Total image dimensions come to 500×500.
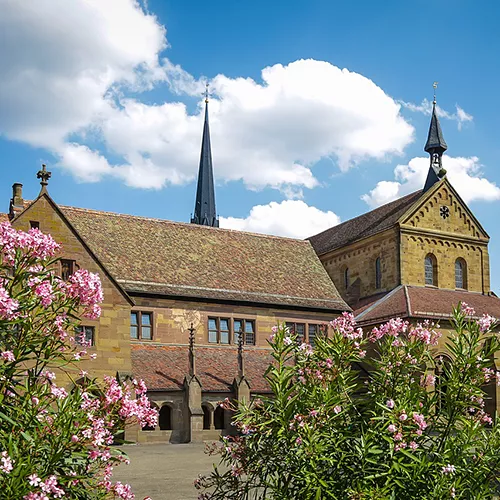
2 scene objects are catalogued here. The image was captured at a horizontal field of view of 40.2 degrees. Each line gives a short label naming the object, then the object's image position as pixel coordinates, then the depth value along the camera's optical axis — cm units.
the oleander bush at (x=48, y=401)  609
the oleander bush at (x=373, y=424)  792
